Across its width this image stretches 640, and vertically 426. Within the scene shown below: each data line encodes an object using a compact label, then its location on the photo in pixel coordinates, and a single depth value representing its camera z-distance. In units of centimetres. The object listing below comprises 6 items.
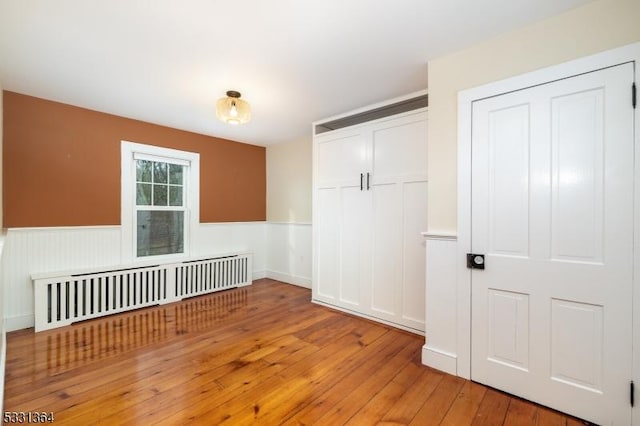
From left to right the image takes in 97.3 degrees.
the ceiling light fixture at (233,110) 262
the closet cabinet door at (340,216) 336
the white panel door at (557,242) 158
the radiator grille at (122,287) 296
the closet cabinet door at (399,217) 286
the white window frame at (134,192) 359
